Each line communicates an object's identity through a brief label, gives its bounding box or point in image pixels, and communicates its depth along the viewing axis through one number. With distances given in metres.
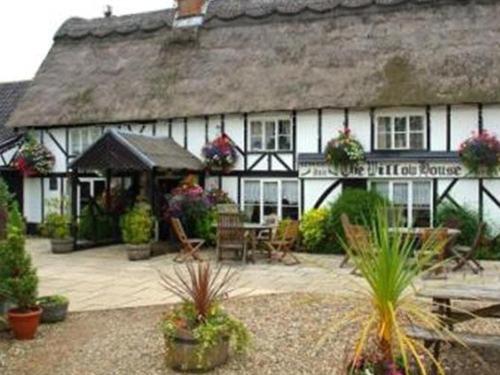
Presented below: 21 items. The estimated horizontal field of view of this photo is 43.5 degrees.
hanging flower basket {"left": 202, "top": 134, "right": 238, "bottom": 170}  16.30
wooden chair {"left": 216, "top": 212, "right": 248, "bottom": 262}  12.82
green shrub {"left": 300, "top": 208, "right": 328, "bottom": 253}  14.78
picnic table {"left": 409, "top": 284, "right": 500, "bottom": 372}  5.42
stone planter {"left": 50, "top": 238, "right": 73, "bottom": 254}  15.09
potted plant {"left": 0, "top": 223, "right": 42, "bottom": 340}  7.13
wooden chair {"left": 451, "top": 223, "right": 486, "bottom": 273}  10.93
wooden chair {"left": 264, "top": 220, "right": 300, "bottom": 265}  13.19
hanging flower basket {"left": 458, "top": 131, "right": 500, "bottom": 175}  13.66
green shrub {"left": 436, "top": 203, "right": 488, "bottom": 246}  13.75
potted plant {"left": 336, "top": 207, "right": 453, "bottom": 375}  4.61
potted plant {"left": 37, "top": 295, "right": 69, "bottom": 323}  7.80
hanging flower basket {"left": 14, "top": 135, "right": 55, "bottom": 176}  18.81
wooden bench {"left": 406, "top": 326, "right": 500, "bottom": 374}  5.36
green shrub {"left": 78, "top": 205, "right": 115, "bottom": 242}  16.80
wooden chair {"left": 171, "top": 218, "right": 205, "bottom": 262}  12.87
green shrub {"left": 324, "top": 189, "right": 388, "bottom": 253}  13.89
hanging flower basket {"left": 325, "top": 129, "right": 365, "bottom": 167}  14.93
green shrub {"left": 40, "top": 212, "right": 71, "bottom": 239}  15.18
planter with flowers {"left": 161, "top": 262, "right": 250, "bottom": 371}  5.80
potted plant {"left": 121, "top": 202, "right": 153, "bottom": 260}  13.73
